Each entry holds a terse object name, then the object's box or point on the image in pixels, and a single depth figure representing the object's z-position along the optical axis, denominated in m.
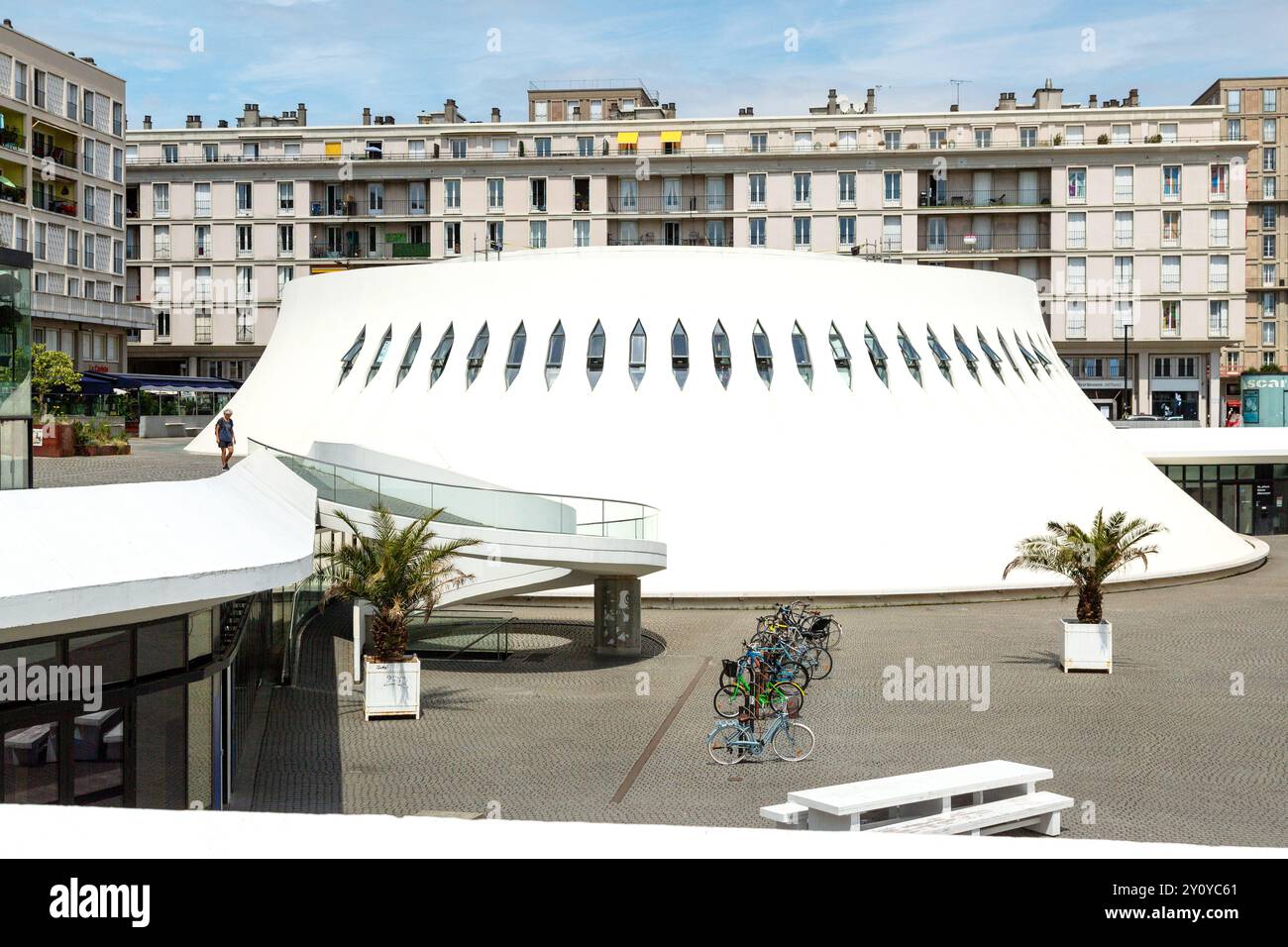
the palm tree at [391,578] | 20.17
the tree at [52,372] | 44.25
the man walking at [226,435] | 26.13
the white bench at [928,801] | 12.59
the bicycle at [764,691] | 18.67
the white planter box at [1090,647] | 23.41
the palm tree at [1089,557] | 23.89
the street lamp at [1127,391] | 69.68
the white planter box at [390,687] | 19.94
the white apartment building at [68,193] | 58.53
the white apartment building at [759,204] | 70.56
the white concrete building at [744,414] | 33.31
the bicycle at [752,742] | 17.22
